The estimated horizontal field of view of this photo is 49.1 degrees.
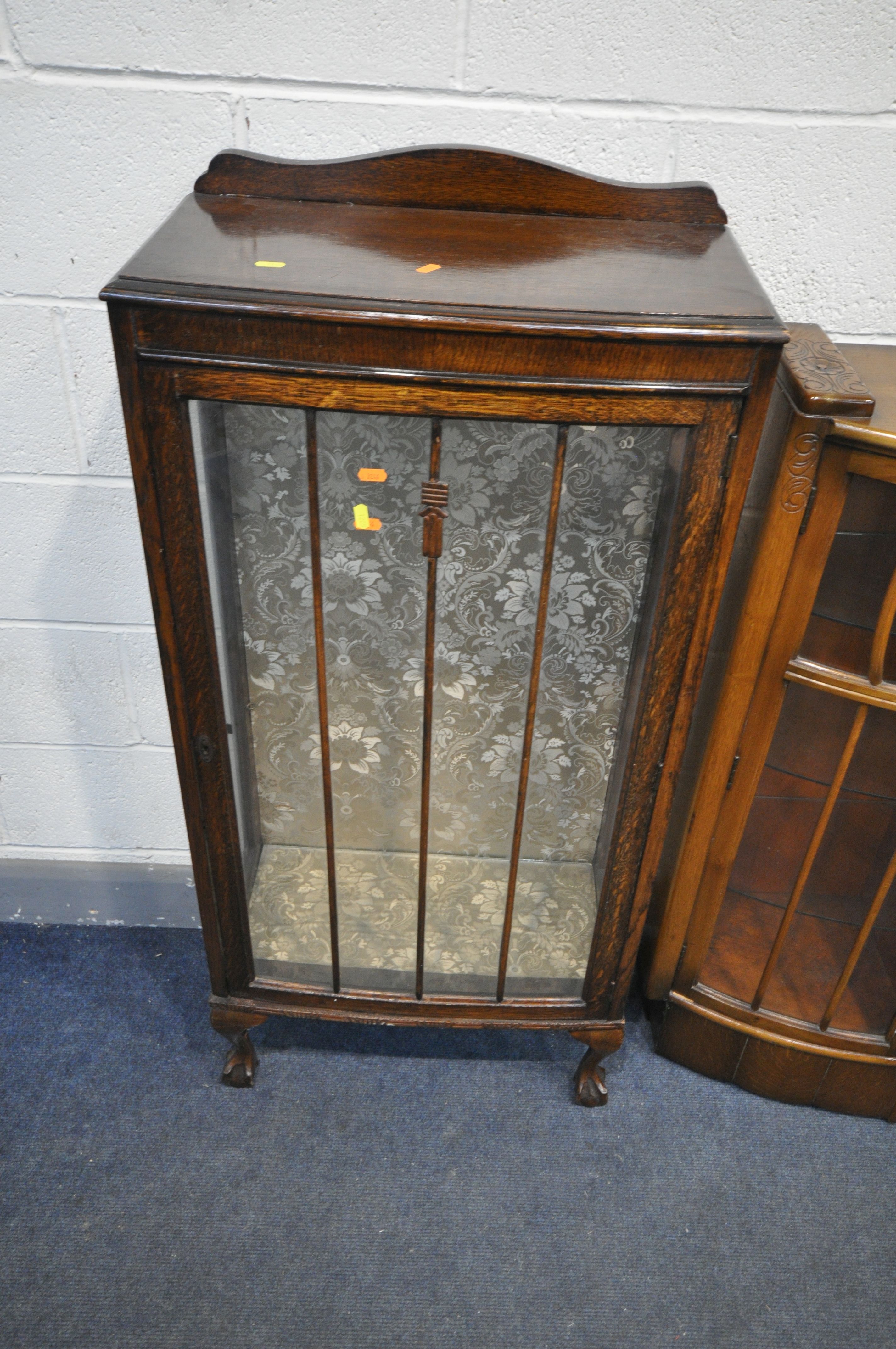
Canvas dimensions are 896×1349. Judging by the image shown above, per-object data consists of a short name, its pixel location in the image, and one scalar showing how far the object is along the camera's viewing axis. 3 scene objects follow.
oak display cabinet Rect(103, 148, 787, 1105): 0.75
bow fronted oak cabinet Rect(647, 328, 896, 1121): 0.92
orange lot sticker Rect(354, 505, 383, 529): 0.84
